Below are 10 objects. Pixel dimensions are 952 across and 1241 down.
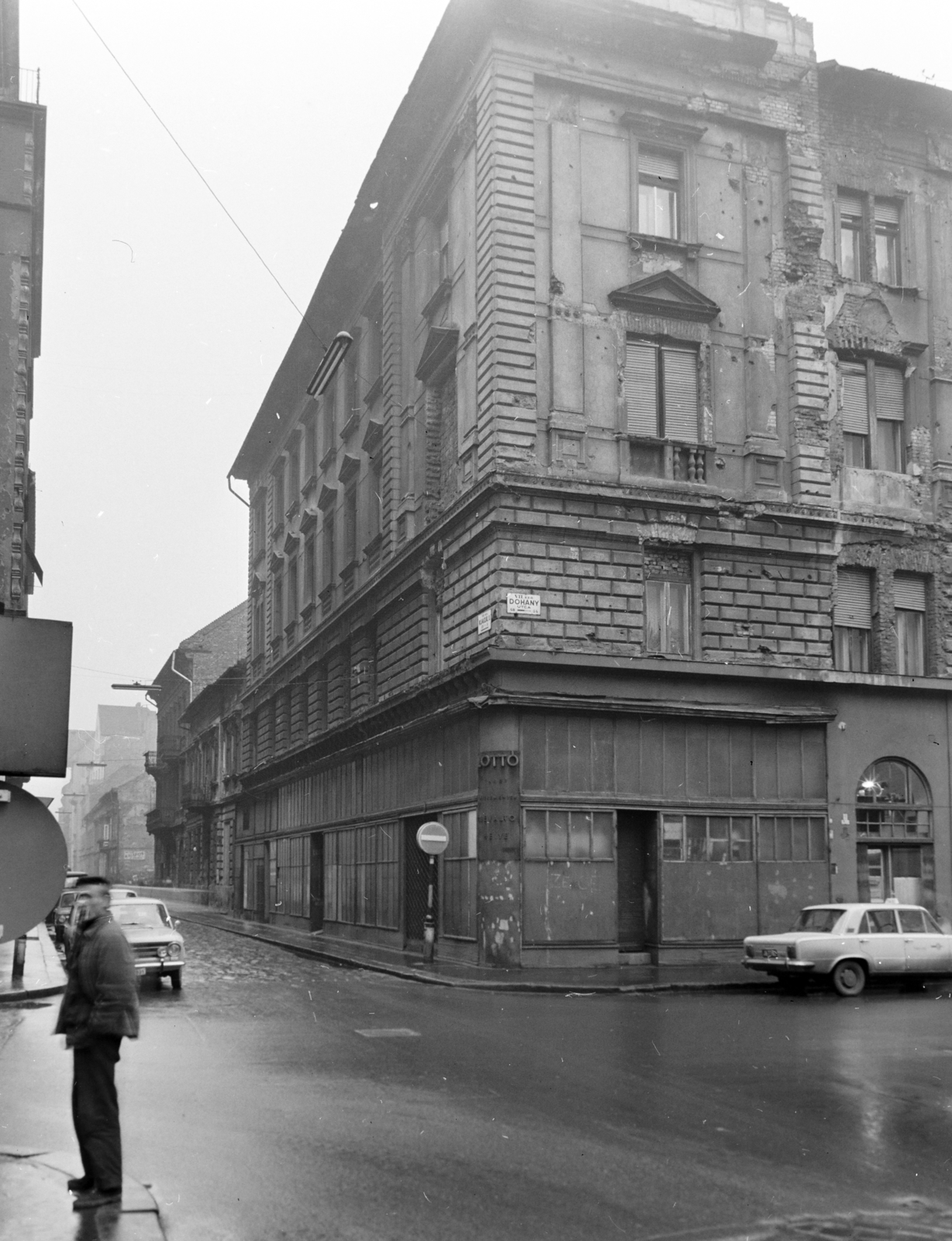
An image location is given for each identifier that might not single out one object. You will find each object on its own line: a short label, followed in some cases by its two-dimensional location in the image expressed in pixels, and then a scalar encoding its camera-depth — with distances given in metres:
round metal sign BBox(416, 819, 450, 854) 25.55
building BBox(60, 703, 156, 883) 105.62
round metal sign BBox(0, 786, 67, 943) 6.38
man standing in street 7.11
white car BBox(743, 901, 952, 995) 20.45
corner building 24.80
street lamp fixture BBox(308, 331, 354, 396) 27.41
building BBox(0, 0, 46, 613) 32.03
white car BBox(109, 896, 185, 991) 20.70
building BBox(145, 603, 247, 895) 64.12
